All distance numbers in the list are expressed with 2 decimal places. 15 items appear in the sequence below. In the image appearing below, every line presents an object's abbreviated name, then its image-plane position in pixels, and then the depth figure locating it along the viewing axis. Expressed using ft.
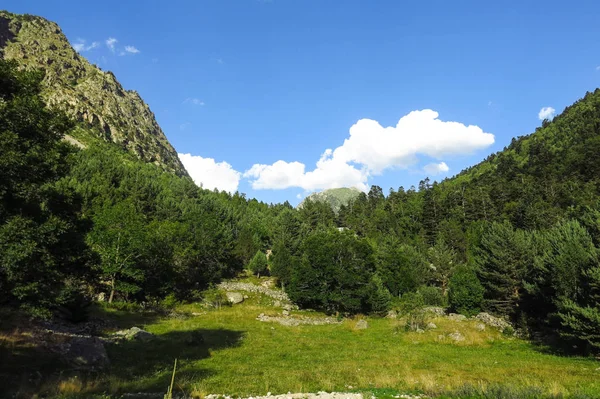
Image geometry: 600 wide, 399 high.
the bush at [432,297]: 249.96
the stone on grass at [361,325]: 150.80
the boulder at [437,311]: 193.93
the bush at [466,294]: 192.03
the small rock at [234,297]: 217.11
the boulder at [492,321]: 162.16
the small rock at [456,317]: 173.06
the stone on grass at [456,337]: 125.39
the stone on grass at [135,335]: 98.53
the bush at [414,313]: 146.41
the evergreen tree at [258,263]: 324.39
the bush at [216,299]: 200.29
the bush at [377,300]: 199.93
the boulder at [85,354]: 68.71
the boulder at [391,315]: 194.44
